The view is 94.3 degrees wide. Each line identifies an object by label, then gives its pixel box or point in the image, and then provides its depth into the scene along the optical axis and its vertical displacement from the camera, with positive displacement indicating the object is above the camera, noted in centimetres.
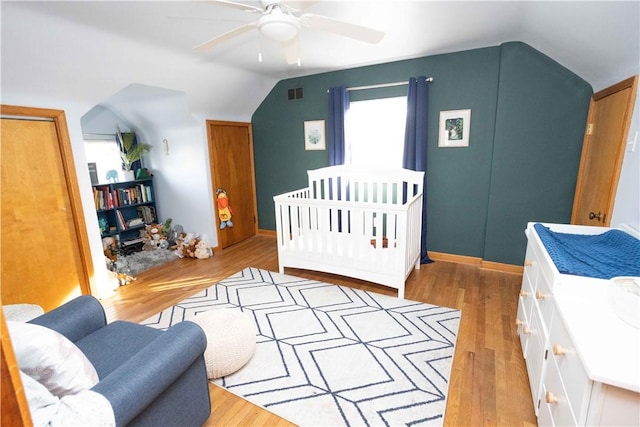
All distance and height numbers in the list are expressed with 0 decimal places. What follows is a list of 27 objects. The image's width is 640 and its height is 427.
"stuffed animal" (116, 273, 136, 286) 319 -128
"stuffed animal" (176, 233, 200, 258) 397 -118
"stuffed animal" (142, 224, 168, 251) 430 -114
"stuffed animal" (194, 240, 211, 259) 393 -122
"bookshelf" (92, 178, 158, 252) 401 -73
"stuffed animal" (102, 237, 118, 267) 371 -115
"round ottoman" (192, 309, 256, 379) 181 -114
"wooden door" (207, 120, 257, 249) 411 -24
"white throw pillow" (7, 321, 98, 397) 100 -70
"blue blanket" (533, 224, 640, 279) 138 -54
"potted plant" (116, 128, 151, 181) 417 +13
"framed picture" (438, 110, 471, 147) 324 +26
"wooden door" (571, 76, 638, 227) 202 -3
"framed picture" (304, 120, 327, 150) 407 +27
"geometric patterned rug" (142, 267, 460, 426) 164 -135
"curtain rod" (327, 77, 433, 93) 330 +80
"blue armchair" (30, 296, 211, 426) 108 -89
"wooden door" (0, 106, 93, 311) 233 -45
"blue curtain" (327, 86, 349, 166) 371 +40
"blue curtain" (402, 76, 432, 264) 330 +26
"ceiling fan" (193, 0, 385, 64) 156 +73
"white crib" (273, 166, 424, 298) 272 -76
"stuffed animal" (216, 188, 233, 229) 412 -71
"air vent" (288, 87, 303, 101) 411 +85
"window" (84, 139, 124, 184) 403 +5
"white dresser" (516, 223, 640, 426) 89 -72
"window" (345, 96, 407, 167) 361 +27
